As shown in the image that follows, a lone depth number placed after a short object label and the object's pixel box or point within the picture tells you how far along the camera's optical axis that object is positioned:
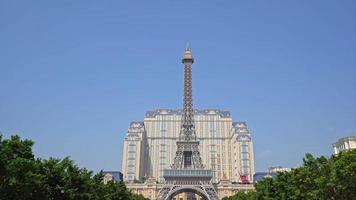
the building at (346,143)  128.88
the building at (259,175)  158.00
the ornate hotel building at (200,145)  162.00
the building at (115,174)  157.27
